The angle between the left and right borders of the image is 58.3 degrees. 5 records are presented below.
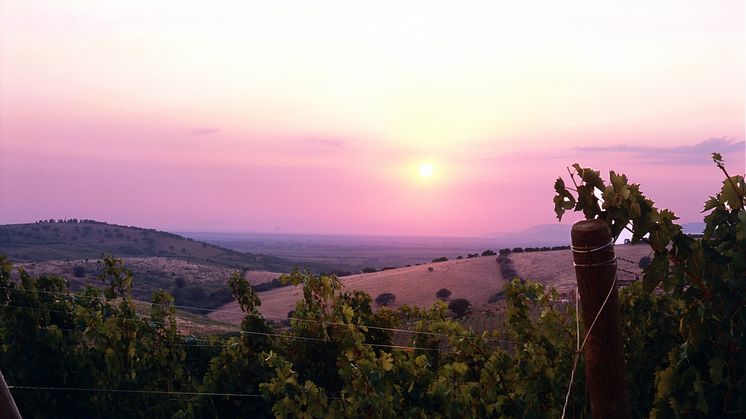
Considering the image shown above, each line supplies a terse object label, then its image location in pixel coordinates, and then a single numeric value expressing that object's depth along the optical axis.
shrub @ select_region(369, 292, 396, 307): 47.41
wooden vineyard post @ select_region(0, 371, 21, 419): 2.69
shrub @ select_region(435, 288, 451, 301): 49.94
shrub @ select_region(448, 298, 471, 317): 35.87
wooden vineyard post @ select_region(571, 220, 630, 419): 3.34
